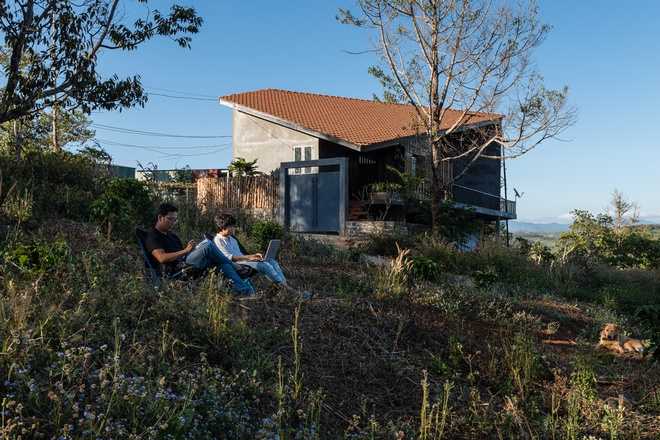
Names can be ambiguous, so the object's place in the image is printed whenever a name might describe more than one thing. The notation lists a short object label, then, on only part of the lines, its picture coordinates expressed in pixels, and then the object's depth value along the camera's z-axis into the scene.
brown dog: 7.64
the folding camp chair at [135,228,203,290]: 6.75
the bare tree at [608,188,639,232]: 35.50
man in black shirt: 6.91
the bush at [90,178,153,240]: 9.62
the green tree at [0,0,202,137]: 13.41
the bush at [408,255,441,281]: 9.85
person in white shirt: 7.49
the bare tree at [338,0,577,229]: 18.12
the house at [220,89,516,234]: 20.47
